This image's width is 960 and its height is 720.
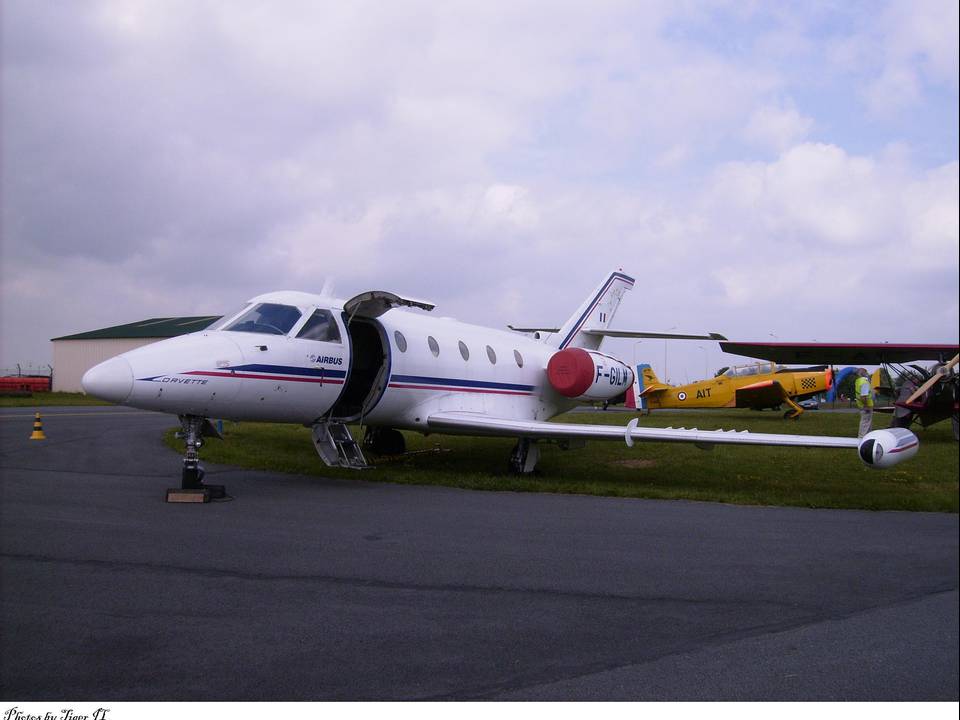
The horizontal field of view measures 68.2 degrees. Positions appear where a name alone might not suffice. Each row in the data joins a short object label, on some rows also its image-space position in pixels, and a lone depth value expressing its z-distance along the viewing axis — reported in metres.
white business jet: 9.48
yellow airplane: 30.56
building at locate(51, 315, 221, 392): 43.57
